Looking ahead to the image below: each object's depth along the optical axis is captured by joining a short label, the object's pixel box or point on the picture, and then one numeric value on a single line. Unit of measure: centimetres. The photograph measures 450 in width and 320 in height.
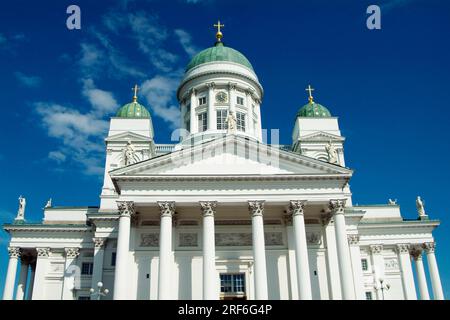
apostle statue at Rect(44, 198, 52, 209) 3988
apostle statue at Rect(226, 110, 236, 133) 3178
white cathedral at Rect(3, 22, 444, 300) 2847
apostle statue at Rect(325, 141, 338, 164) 3131
